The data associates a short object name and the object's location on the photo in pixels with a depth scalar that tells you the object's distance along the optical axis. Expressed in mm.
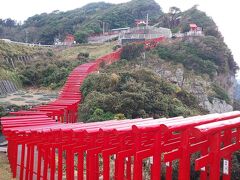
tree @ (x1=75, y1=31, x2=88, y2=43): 34139
